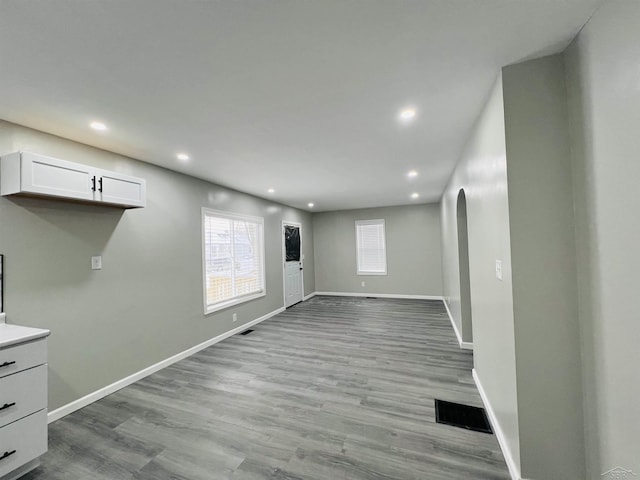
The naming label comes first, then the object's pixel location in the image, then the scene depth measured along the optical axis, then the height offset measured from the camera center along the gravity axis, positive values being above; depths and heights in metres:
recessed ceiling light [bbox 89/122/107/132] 2.14 +1.08
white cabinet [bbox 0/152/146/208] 1.94 +0.63
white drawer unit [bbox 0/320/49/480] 1.60 -0.91
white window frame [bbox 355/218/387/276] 7.14 +0.10
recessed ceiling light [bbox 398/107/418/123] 2.07 +1.08
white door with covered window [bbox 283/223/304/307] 6.25 -0.39
